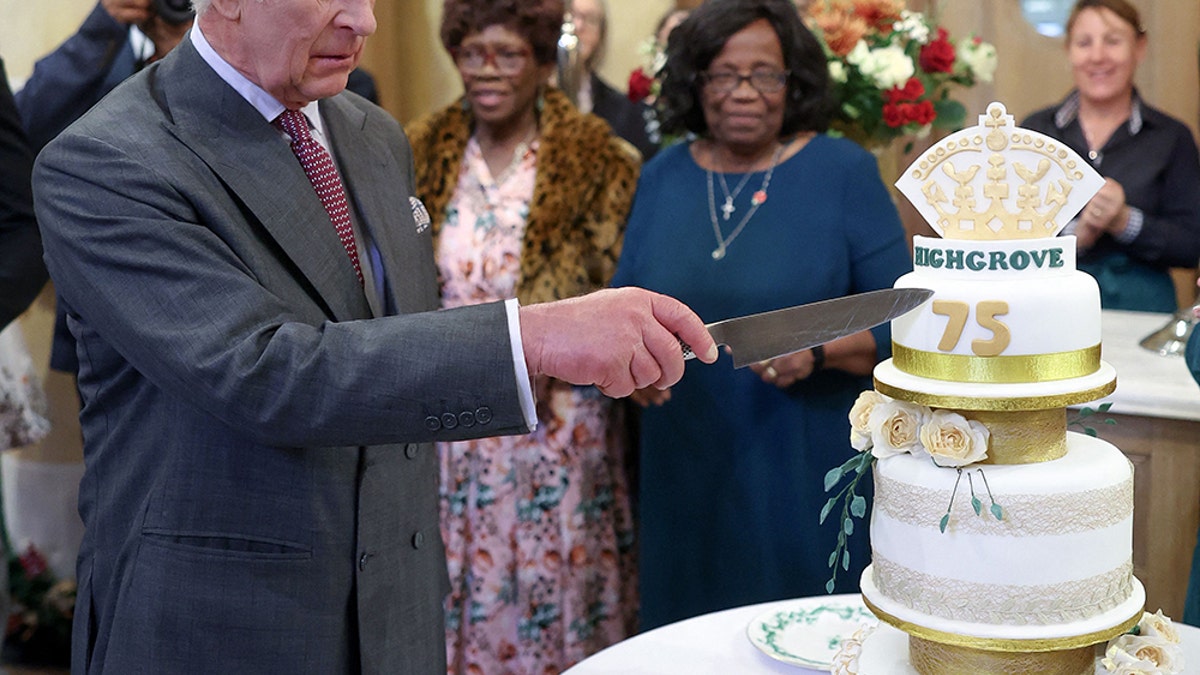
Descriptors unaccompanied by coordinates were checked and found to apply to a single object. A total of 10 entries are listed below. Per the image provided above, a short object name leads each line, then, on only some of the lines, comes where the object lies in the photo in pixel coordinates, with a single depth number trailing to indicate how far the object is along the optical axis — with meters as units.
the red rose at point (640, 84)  3.61
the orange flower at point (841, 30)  3.47
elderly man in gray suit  1.52
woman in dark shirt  3.82
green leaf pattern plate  1.88
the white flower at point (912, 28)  3.58
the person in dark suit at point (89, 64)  3.57
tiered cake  1.46
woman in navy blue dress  2.96
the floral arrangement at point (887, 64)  3.46
